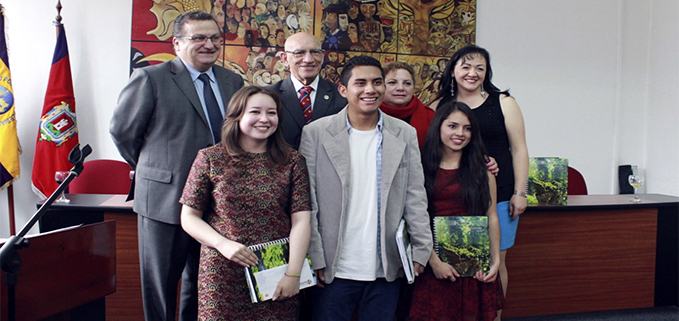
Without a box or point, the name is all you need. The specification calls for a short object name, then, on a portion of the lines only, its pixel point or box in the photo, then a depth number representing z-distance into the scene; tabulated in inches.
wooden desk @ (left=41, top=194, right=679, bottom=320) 112.8
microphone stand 51.3
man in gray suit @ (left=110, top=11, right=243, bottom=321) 74.2
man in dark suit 88.7
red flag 145.6
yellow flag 140.7
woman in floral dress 64.7
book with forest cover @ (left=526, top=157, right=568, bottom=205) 109.3
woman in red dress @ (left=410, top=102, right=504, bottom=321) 79.1
